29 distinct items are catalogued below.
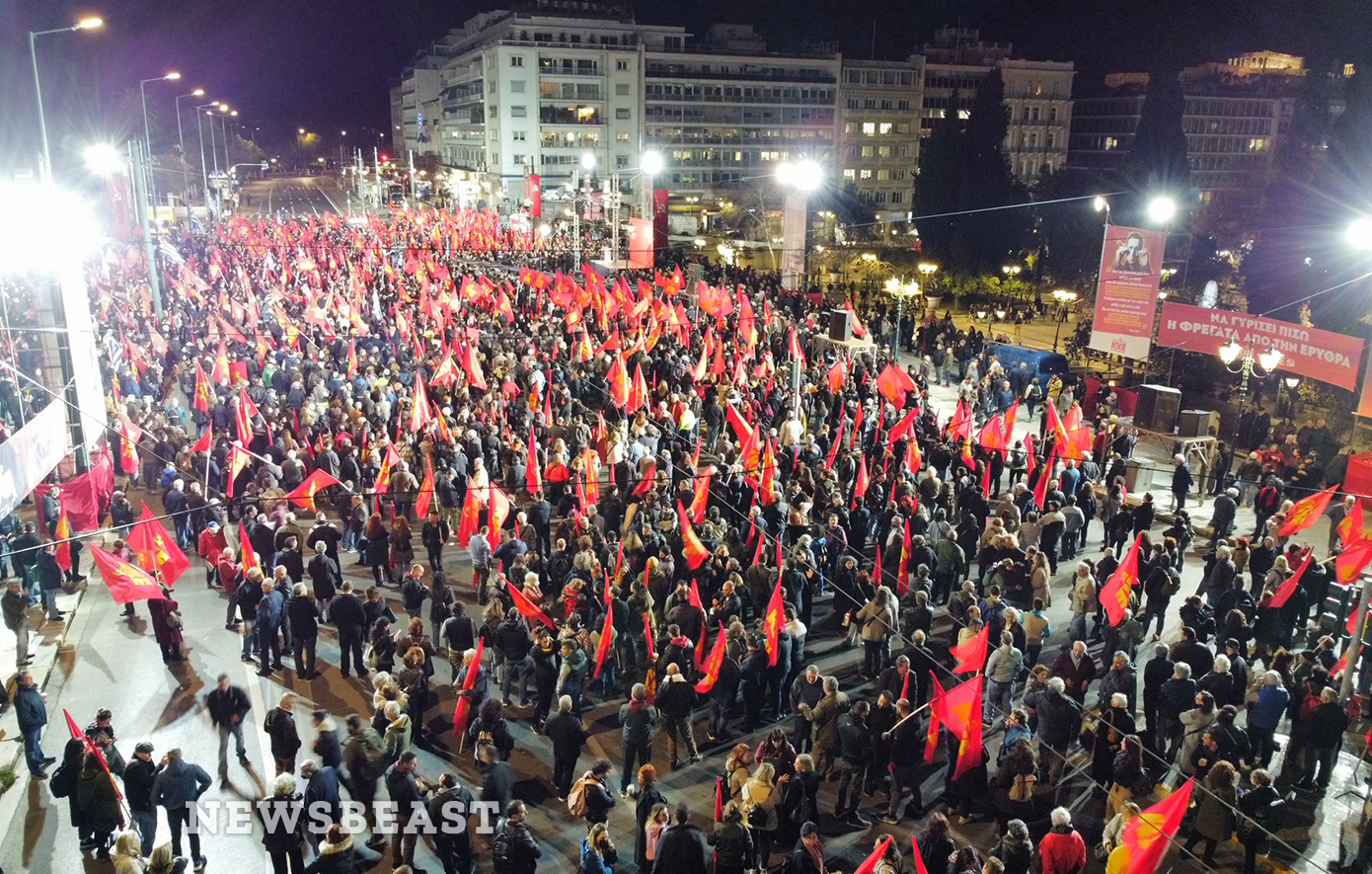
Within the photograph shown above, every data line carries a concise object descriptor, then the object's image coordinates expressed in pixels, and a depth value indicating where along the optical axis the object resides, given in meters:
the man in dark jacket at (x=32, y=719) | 8.83
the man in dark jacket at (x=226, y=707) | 8.91
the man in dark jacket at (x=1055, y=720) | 8.87
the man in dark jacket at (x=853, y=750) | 8.54
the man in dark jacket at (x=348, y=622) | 10.63
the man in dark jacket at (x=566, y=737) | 8.61
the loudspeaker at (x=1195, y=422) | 20.50
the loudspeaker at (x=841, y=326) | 21.75
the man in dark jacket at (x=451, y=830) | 7.39
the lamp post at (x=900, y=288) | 33.28
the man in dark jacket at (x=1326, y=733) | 8.83
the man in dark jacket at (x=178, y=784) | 7.68
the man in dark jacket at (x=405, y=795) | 7.75
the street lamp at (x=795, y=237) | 35.34
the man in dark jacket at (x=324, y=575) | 11.77
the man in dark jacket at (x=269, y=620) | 10.72
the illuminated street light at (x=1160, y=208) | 21.62
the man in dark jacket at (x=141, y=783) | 7.78
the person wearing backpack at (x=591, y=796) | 7.66
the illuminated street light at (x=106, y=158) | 34.06
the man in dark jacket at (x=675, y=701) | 9.11
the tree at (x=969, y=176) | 54.59
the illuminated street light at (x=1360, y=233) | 15.39
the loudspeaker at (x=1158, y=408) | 22.50
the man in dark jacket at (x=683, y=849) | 6.91
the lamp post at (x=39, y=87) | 14.69
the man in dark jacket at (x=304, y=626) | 10.55
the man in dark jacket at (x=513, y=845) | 6.93
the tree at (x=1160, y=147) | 49.34
